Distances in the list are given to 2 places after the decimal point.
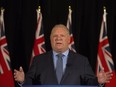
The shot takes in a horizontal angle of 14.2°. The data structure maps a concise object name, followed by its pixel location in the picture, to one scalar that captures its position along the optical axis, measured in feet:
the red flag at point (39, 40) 26.75
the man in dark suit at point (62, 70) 15.33
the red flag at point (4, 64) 26.57
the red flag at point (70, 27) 26.92
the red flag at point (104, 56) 26.29
